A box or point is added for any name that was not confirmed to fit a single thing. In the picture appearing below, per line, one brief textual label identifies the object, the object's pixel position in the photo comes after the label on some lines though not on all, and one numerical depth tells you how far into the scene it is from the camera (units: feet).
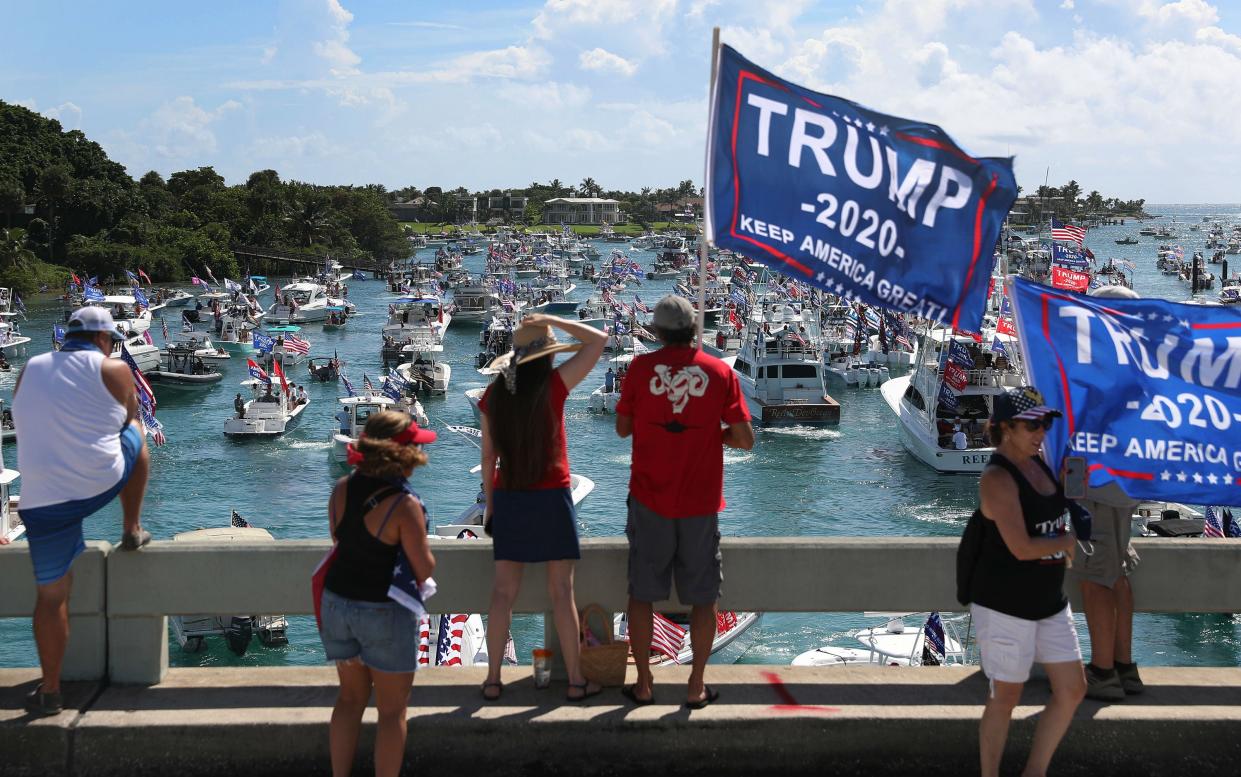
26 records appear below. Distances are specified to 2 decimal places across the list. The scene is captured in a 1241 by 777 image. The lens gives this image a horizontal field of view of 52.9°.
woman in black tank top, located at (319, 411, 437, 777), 14.97
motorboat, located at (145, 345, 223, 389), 197.57
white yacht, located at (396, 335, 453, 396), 182.60
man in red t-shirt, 17.53
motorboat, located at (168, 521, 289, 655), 71.61
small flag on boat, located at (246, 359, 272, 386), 150.51
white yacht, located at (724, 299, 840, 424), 156.66
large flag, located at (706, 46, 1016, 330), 20.17
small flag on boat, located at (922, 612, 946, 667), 54.65
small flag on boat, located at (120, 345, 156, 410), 107.91
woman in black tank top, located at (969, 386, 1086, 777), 15.53
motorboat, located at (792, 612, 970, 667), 60.54
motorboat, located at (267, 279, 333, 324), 293.43
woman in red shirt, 17.54
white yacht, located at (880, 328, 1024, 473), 126.00
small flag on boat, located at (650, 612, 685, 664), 40.50
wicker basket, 18.12
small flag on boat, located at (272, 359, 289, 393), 149.07
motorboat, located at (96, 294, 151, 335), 227.20
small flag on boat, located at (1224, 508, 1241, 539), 67.43
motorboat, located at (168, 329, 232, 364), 211.00
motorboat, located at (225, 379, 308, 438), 149.07
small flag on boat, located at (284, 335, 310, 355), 172.26
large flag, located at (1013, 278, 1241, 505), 17.98
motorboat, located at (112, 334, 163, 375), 196.13
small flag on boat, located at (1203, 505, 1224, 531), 69.72
